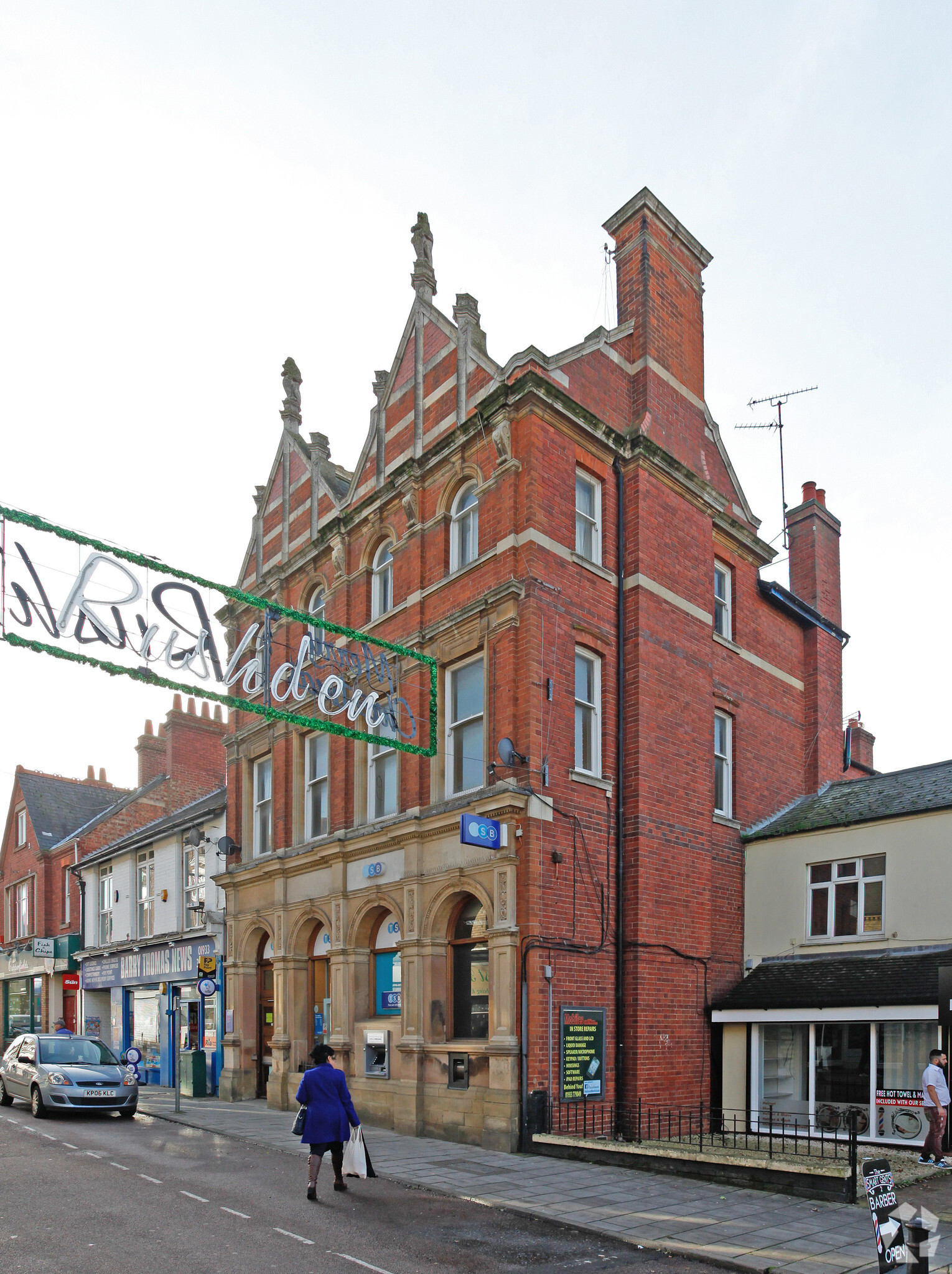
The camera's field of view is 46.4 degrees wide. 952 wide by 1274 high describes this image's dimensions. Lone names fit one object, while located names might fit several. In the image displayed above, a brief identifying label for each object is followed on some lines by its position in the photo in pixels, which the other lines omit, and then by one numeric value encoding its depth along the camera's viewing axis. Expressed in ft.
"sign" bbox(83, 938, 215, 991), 84.94
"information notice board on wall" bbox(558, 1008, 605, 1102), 50.70
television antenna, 79.56
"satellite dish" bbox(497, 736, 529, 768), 51.78
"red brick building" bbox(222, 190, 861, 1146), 53.21
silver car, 61.77
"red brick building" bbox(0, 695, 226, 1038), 117.70
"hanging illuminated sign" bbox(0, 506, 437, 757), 40.32
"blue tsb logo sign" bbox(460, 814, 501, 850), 49.65
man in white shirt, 44.37
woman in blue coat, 36.96
